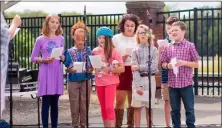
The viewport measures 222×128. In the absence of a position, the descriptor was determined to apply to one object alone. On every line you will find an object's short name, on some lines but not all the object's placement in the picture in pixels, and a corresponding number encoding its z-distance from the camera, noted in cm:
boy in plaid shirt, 762
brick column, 1403
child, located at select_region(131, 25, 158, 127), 770
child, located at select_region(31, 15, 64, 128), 774
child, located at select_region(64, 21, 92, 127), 788
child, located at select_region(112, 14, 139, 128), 803
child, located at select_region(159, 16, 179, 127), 824
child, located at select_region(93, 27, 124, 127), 759
